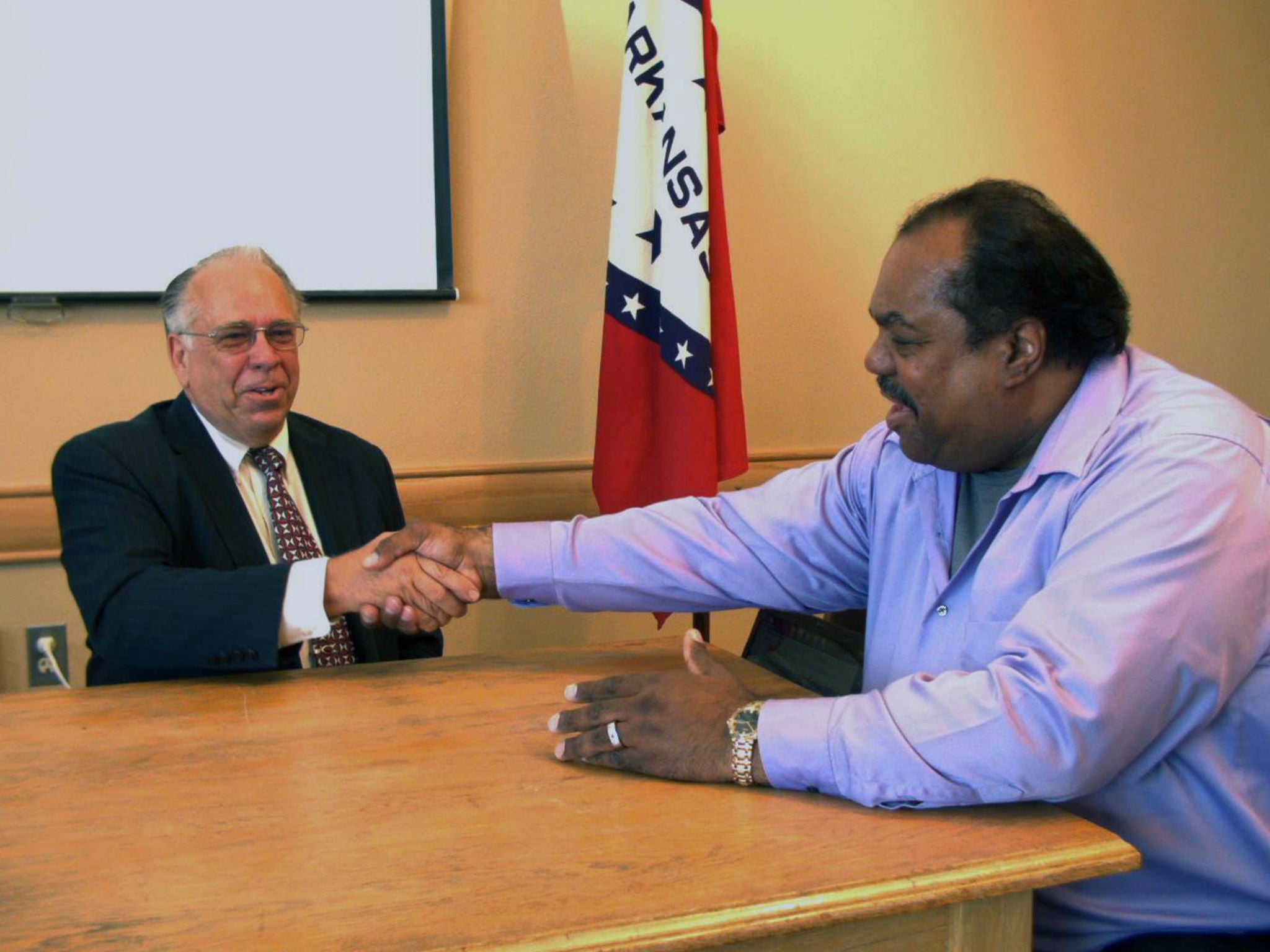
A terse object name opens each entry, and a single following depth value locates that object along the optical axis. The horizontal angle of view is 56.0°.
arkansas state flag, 3.02
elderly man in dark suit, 1.82
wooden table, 1.01
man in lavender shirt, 1.27
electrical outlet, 2.93
